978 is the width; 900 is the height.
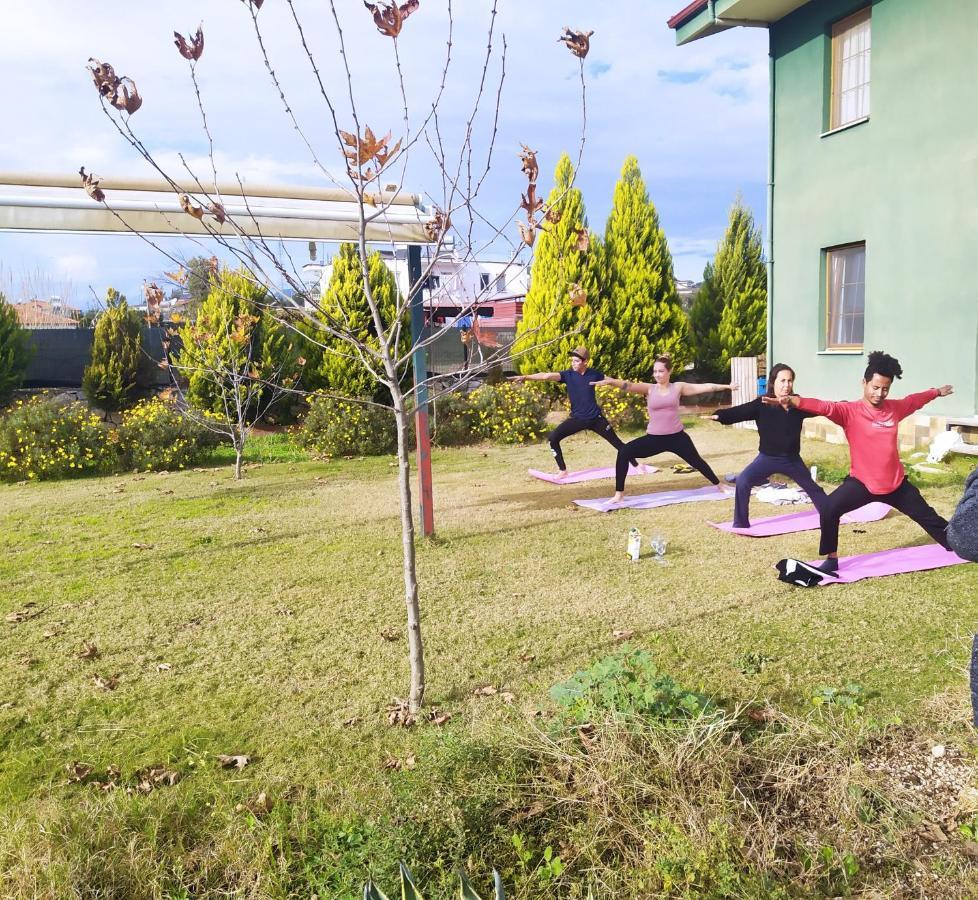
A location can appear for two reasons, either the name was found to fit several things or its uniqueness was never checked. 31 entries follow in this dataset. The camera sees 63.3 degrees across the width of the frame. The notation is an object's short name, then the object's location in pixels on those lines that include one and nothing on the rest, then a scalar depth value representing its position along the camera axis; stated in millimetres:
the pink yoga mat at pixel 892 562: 6335
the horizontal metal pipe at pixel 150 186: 6223
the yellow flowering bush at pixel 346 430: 13617
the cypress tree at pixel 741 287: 18781
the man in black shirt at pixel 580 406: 10891
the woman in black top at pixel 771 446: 7641
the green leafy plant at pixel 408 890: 2359
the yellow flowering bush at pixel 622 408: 15336
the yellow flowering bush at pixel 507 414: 14680
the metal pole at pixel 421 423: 6850
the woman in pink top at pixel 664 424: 9469
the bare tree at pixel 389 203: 3418
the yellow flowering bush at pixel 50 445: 11961
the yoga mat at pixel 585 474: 11094
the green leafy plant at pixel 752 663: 4570
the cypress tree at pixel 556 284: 16250
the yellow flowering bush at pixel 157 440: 12500
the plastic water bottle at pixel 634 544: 6949
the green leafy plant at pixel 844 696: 4082
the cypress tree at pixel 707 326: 19297
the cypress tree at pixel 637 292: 16844
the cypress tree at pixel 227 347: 11109
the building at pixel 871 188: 10703
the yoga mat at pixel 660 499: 9266
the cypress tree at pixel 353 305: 14828
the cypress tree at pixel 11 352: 14812
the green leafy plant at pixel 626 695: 3529
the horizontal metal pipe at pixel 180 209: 5980
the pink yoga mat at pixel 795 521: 7820
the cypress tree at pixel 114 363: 15266
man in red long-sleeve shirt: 6316
